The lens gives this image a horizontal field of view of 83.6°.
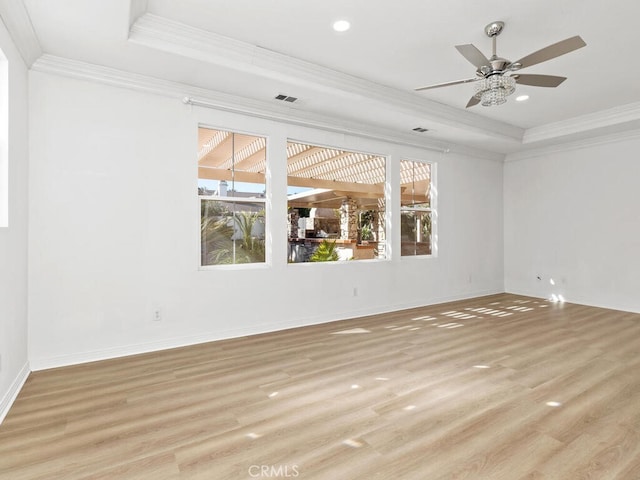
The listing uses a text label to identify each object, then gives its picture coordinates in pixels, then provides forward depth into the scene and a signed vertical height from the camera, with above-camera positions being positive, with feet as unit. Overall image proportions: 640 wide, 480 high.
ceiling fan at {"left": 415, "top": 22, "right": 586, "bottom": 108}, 8.80 +4.55
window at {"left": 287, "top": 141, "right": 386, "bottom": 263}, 15.58 +1.79
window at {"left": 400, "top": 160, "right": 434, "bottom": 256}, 19.19 +1.79
